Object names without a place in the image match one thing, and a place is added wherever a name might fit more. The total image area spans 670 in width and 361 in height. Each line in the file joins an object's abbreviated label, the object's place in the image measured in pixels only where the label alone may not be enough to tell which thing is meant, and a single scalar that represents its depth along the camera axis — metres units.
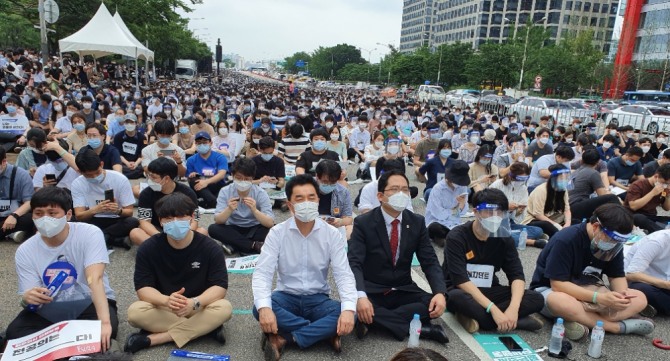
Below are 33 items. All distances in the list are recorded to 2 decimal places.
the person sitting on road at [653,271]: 4.43
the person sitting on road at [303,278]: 3.62
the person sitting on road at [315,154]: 7.88
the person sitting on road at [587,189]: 6.88
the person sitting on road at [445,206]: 6.28
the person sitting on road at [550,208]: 6.59
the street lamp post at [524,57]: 37.81
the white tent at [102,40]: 17.67
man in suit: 3.95
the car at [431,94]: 34.31
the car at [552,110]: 20.83
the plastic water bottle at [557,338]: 3.85
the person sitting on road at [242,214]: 5.48
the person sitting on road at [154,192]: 5.22
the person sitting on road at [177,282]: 3.59
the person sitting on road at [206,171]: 7.61
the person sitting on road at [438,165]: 7.91
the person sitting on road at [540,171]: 7.78
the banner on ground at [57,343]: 3.11
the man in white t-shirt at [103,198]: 5.22
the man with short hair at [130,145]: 8.94
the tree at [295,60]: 140.52
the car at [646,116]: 19.23
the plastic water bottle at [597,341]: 3.83
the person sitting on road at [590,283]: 3.98
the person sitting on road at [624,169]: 8.49
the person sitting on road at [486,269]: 4.07
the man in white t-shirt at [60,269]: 3.38
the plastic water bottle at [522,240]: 6.50
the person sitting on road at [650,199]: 6.38
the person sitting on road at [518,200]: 6.50
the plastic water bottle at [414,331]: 3.83
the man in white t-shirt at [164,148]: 7.90
